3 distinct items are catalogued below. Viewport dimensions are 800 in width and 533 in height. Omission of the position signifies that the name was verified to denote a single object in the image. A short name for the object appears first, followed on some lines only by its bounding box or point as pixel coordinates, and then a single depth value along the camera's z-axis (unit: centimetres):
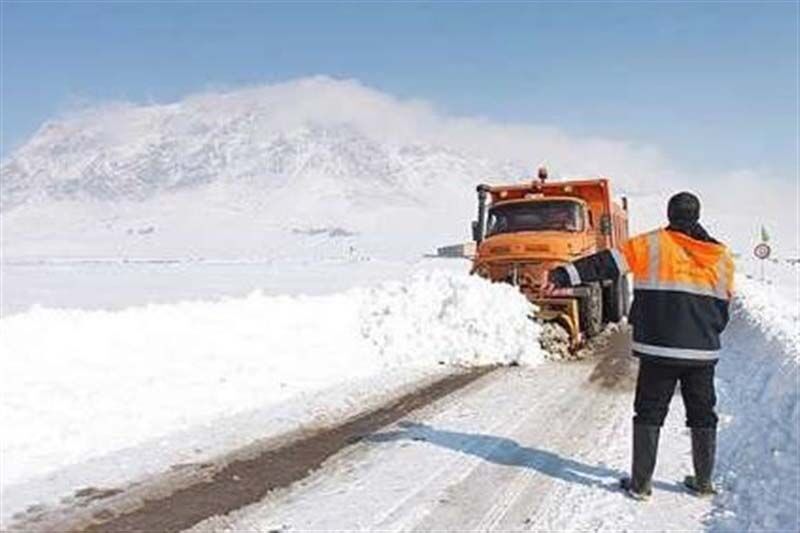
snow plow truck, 1446
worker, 636
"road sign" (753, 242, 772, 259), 2963
